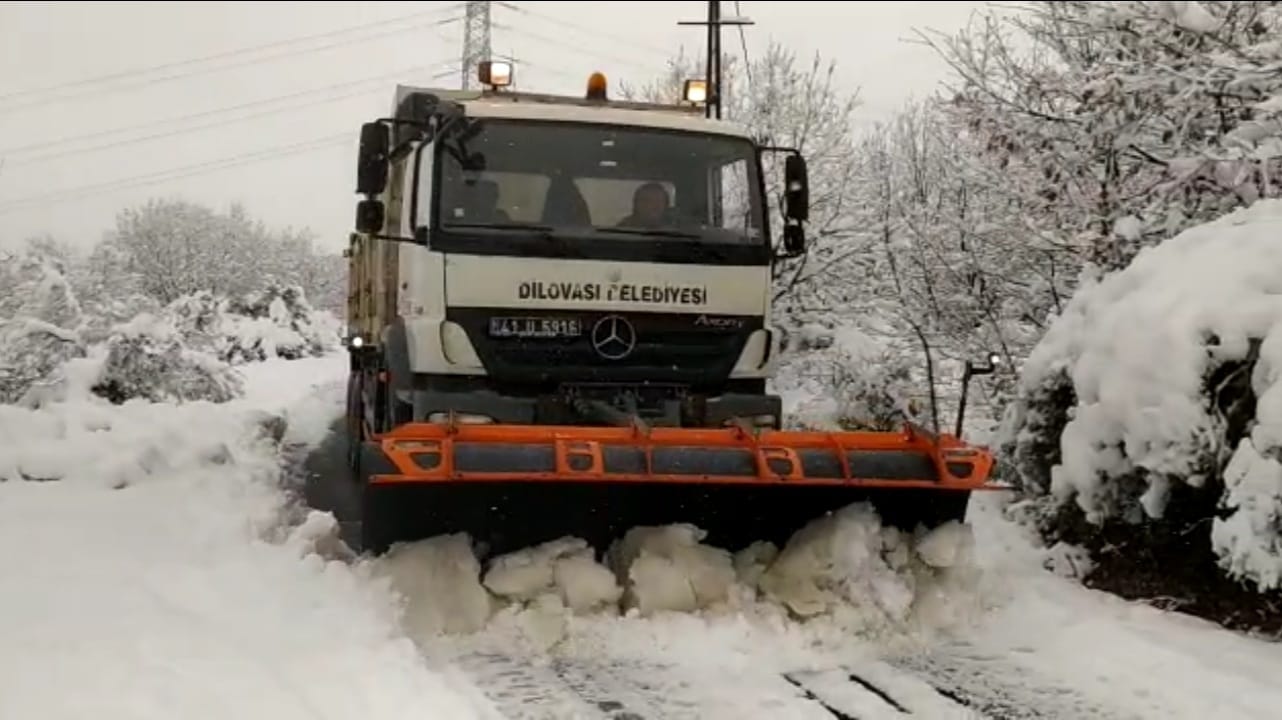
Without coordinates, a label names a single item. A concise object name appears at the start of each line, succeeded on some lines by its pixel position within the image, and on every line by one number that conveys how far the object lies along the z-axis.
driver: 6.71
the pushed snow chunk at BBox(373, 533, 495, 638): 5.38
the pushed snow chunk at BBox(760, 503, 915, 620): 5.63
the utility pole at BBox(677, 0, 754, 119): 13.95
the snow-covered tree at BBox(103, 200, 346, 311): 36.81
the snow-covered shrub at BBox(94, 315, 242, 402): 14.42
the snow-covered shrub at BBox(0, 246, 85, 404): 11.58
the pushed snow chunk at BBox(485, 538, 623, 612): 5.51
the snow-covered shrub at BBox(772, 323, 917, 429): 12.85
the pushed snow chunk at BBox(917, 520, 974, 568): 5.78
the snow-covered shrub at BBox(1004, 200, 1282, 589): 5.16
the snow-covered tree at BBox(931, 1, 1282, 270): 6.50
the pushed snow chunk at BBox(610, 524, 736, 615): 5.57
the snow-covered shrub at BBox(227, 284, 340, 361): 29.78
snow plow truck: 5.50
